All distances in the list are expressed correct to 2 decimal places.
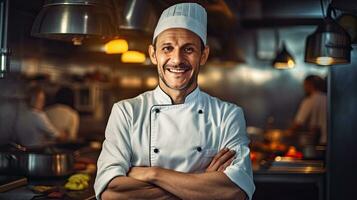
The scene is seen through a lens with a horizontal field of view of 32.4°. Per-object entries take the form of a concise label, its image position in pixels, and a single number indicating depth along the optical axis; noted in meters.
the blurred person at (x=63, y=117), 9.06
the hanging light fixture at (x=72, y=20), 3.55
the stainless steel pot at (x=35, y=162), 4.46
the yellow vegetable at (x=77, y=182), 4.19
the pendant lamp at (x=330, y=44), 4.39
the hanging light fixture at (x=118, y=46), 6.21
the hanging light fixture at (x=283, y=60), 8.20
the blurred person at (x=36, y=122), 6.46
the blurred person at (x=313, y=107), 8.52
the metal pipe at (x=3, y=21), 4.50
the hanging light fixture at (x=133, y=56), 7.43
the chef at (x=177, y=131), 2.81
